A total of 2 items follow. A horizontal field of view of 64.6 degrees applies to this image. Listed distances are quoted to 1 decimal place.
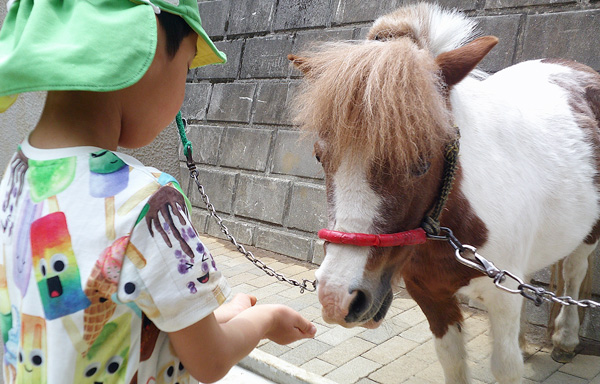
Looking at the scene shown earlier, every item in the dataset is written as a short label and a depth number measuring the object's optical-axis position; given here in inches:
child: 31.4
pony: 57.5
